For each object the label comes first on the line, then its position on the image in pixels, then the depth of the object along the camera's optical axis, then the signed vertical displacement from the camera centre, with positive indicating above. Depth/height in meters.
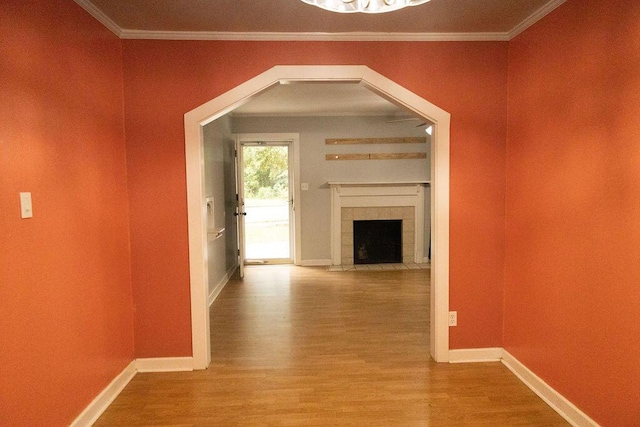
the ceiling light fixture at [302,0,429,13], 1.64 +0.73
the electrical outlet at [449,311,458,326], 3.23 -0.98
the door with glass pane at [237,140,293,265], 7.02 -0.05
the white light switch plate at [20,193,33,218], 1.89 -0.05
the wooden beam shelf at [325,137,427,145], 6.90 +0.80
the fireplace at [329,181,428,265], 6.89 -0.35
